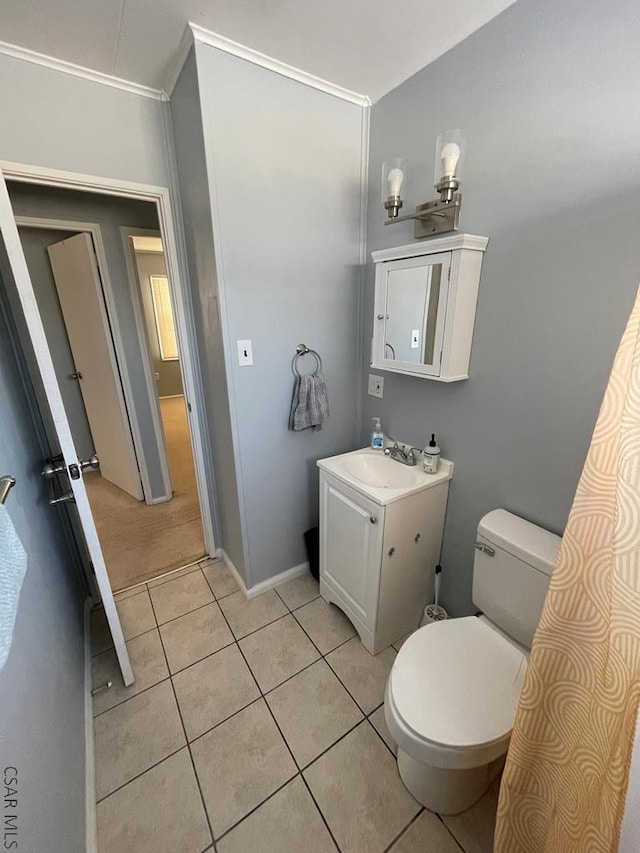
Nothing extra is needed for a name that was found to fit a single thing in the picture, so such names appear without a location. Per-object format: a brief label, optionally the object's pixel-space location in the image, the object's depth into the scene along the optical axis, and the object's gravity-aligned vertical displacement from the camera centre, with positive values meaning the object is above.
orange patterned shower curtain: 0.56 -0.63
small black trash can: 2.00 -1.30
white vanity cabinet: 1.42 -1.01
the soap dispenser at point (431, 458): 1.53 -0.63
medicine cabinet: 1.26 +0.01
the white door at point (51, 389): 0.99 -0.23
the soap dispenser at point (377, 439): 1.83 -0.65
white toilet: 0.94 -1.08
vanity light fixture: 1.20 +0.42
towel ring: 1.73 -0.20
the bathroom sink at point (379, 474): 1.42 -0.71
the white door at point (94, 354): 2.37 -0.30
